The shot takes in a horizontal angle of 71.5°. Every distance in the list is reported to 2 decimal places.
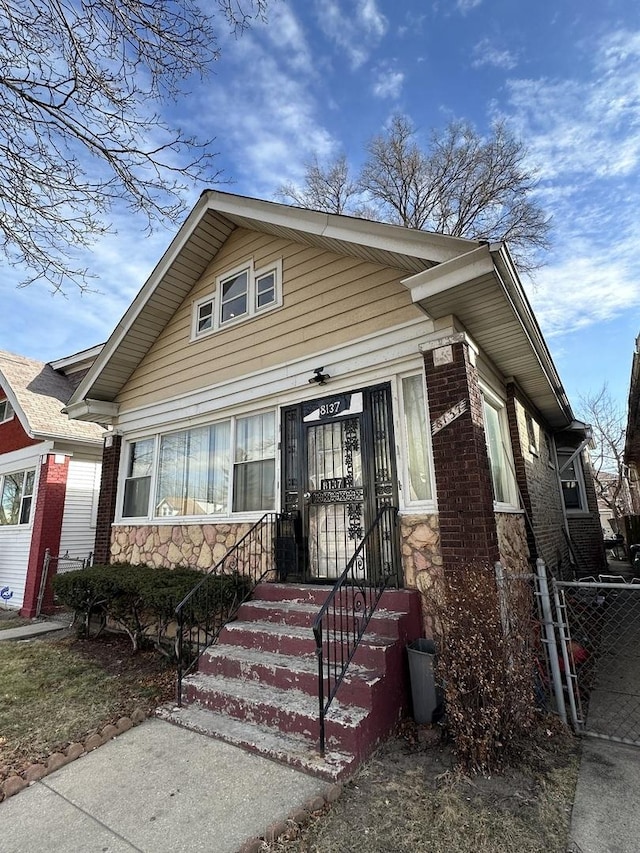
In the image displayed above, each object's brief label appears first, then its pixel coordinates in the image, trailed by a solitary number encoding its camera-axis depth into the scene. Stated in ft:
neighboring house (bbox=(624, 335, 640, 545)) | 25.87
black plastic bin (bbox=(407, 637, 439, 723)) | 12.10
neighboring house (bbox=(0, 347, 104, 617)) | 34.60
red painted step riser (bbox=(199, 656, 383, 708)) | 11.60
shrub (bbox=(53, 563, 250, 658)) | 17.34
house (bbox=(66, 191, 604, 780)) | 15.23
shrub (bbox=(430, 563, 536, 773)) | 10.29
